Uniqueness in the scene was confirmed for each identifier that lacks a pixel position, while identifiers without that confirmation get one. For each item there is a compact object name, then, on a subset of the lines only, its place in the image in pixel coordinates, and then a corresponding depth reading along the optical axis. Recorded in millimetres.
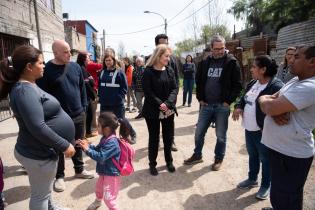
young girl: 2104
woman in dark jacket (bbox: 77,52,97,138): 4284
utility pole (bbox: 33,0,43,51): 8186
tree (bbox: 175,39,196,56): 38989
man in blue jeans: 3153
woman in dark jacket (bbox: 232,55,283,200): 2469
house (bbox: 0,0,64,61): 7031
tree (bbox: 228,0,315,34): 9163
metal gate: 6738
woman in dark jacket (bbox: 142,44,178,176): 3059
